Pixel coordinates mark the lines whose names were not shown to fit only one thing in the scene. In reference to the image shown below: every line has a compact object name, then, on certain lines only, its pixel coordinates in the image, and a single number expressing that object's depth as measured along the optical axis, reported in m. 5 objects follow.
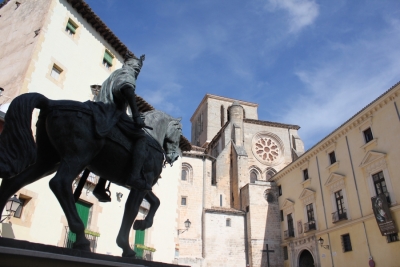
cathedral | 28.03
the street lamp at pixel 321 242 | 23.06
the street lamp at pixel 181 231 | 27.14
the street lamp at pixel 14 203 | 9.02
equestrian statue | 3.15
